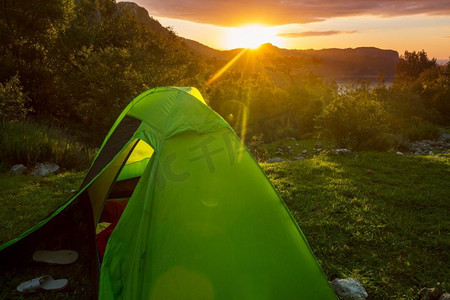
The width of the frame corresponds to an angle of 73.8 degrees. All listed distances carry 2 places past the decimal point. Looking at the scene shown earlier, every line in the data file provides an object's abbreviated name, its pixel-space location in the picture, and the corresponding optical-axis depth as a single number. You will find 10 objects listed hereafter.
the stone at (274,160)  9.50
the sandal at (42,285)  3.11
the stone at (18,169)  6.80
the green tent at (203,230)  2.46
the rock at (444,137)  14.11
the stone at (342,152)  8.74
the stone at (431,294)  3.09
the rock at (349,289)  3.10
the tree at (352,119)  9.45
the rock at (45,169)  6.86
